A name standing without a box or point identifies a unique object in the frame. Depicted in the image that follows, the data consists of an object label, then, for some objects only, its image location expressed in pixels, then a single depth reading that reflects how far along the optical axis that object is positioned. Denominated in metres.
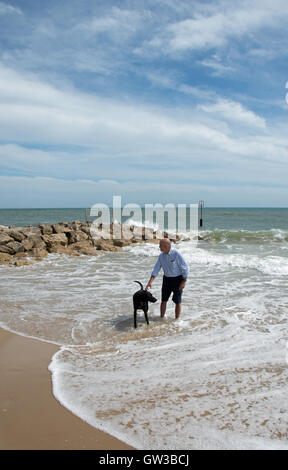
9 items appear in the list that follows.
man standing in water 5.97
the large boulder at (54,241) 16.80
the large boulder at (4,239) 16.20
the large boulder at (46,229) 21.02
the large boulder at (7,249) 15.40
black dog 5.77
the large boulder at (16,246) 15.76
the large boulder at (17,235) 18.25
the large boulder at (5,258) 13.42
